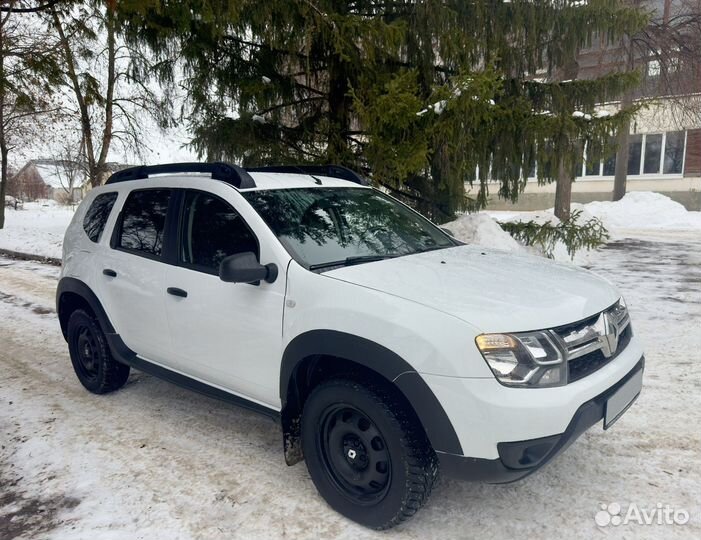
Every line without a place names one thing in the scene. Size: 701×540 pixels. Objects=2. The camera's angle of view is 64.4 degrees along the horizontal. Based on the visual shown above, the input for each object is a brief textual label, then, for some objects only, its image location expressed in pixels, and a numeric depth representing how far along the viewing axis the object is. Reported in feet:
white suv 8.20
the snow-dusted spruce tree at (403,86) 23.59
